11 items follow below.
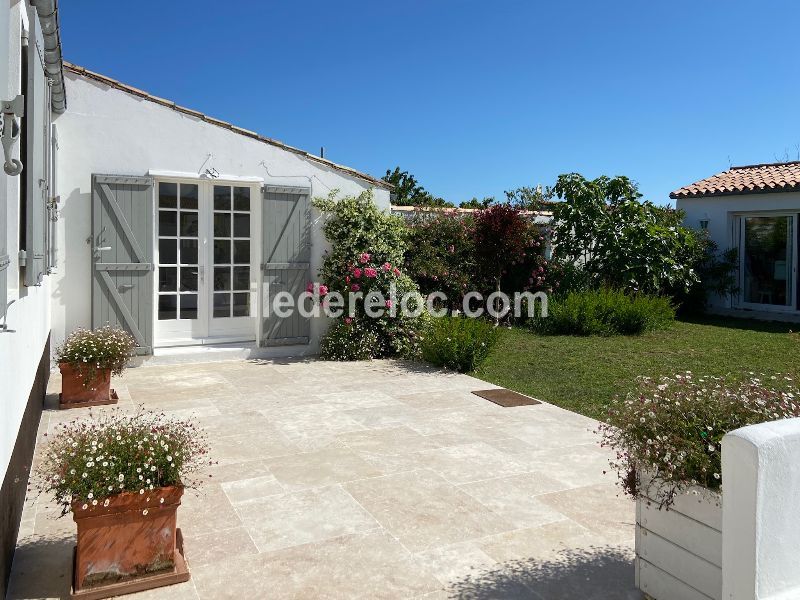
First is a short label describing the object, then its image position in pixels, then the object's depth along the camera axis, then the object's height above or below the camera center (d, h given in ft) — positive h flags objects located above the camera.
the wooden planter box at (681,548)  8.00 -3.27
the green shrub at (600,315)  37.11 -1.20
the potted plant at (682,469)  8.09 -2.21
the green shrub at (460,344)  27.32 -2.16
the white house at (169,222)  26.00 +2.88
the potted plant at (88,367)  20.51 -2.47
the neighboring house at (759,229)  44.39 +4.81
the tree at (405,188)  89.76 +15.09
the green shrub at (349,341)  29.73 -2.28
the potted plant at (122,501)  9.04 -2.95
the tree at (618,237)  42.55 +3.84
